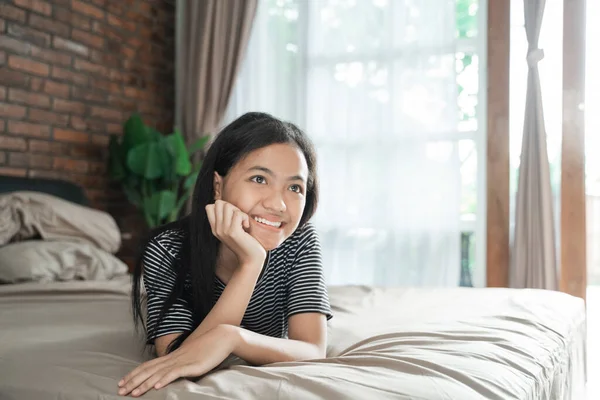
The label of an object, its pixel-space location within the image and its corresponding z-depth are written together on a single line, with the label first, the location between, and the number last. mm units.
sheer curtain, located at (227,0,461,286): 3307
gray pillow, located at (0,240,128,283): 2240
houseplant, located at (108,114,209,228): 3359
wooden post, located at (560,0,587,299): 3014
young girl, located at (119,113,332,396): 1146
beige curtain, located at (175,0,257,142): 3826
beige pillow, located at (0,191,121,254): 2461
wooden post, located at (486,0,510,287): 3189
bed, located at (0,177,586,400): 907
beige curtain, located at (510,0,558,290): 2998
